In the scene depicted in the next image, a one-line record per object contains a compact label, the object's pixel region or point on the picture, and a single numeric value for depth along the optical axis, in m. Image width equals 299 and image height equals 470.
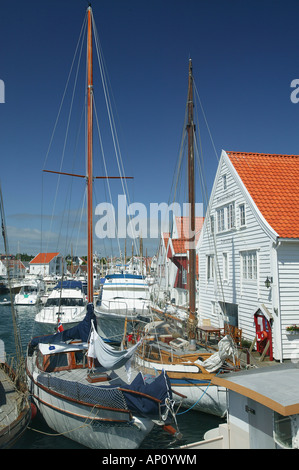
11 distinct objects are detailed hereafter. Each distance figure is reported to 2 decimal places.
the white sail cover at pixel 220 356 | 12.18
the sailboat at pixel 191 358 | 12.12
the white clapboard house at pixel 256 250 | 15.23
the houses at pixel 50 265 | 106.69
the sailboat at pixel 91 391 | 9.30
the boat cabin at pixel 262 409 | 6.62
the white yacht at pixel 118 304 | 28.98
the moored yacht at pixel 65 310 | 31.20
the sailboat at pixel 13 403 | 8.77
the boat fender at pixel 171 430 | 9.06
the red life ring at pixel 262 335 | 15.43
